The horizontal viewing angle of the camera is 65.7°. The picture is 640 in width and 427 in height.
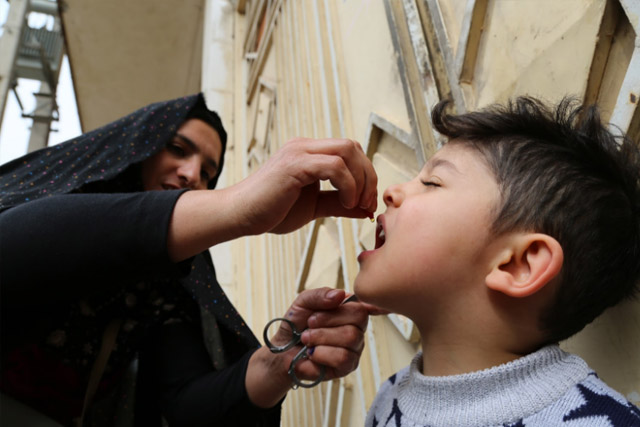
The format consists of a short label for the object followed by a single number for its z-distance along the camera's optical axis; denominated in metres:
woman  0.81
